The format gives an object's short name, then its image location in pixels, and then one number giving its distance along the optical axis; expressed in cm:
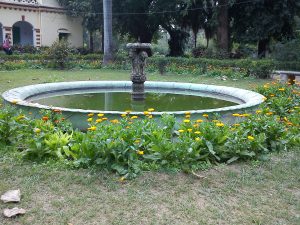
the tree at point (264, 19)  1491
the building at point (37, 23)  1944
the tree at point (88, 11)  1935
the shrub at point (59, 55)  1387
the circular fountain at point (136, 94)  423
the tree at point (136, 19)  1843
